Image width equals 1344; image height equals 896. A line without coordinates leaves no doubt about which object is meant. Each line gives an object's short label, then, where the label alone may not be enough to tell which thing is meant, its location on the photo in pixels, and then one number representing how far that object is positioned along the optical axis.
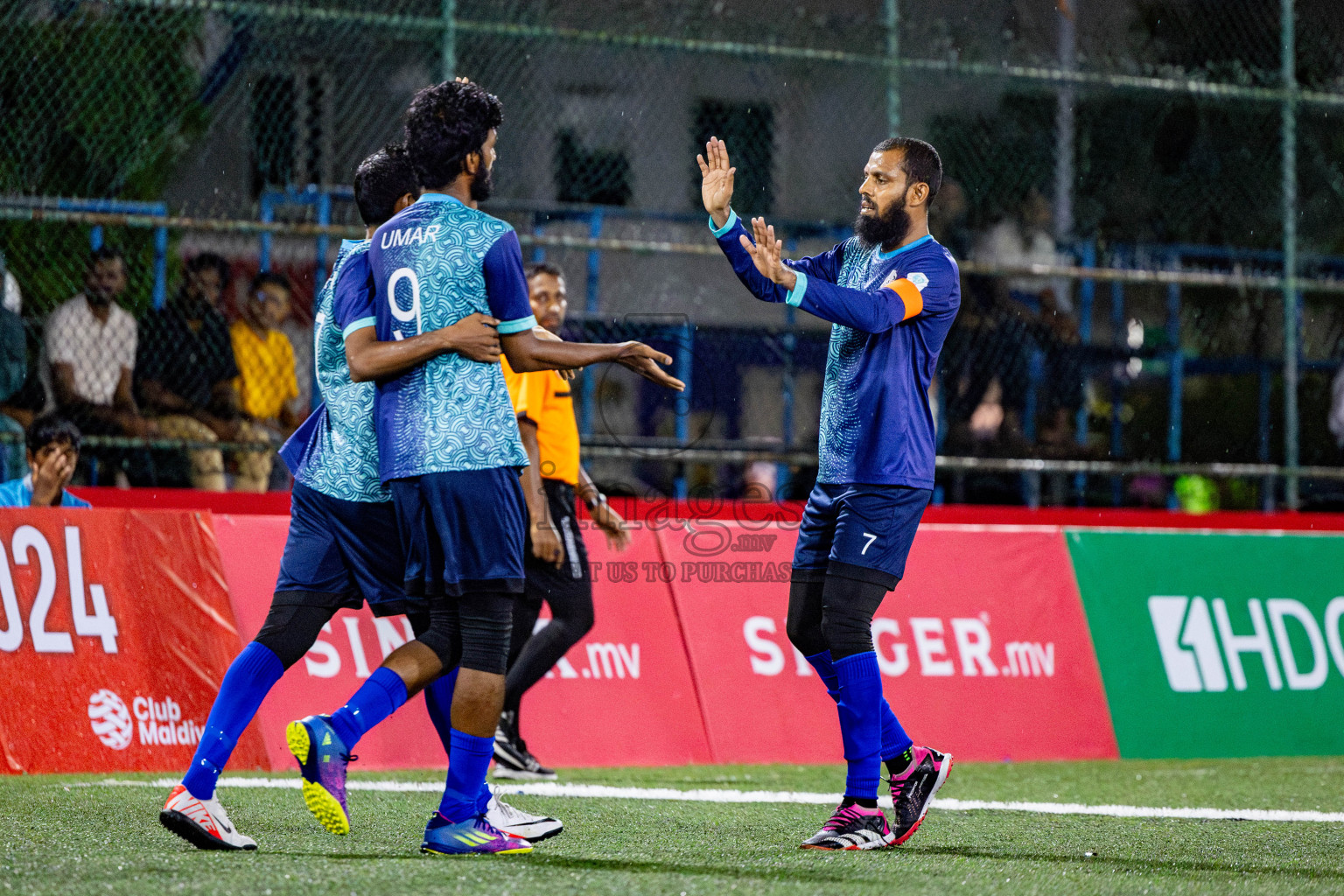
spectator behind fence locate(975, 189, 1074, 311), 22.02
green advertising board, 17.02
